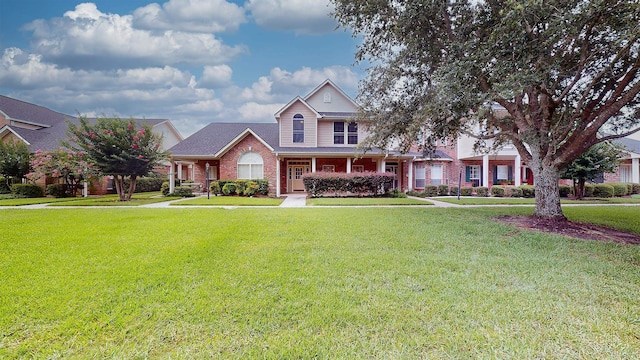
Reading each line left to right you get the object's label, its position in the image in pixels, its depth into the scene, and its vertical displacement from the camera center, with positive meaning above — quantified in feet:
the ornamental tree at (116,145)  46.26 +6.12
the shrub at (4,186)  63.72 -0.94
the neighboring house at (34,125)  67.82 +16.29
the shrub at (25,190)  57.98 -1.71
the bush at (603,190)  62.18 -2.86
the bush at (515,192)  62.85 -3.18
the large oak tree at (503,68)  20.53 +10.15
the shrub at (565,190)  62.80 -2.83
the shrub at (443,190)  65.98 -2.72
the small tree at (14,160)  57.88 +4.60
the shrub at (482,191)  64.95 -3.00
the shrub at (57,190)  60.29 -1.88
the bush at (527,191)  62.32 -3.07
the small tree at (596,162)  51.93 +2.96
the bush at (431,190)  64.44 -2.66
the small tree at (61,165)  48.80 +3.18
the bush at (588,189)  61.98 -2.71
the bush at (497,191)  62.95 -2.94
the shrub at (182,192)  60.49 -2.50
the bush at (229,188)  58.90 -1.65
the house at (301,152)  62.03 +6.28
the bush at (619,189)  64.64 -2.79
